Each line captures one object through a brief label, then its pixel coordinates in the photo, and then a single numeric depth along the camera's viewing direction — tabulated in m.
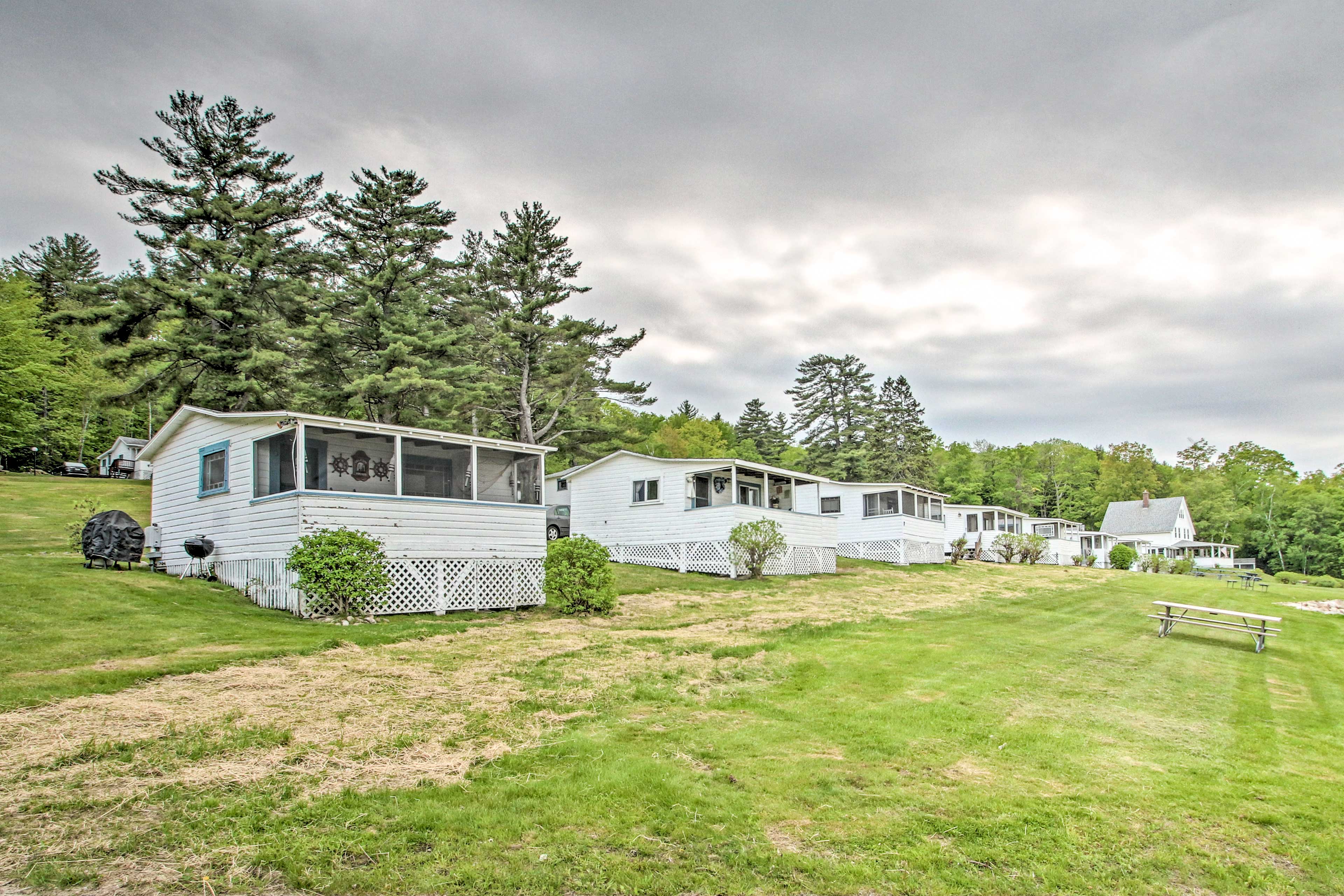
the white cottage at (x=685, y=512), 21.64
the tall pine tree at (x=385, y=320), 25.17
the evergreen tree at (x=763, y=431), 62.94
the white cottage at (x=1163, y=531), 60.47
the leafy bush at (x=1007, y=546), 35.84
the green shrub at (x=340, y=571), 11.13
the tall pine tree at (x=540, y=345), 30.58
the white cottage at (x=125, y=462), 35.78
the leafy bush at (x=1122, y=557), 41.81
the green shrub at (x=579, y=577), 13.07
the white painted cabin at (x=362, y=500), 12.15
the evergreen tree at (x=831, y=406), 51.50
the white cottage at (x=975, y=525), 38.38
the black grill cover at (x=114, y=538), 13.27
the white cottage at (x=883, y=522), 30.14
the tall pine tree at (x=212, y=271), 22.67
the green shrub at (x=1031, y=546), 36.19
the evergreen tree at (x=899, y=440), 50.44
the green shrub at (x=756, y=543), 20.45
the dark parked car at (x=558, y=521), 26.17
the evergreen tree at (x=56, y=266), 45.03
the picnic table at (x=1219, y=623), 11.64
